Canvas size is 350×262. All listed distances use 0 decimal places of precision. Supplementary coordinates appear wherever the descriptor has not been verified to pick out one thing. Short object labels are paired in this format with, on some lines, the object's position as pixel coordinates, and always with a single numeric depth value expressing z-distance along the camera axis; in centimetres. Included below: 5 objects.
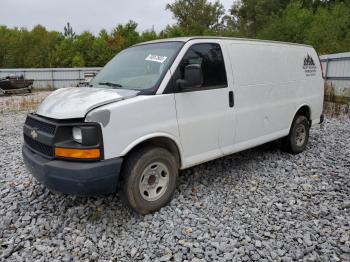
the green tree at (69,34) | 3601
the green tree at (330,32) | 1769
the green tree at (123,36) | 3281
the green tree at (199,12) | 4582
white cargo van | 319
